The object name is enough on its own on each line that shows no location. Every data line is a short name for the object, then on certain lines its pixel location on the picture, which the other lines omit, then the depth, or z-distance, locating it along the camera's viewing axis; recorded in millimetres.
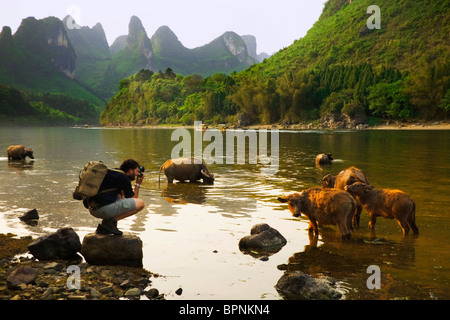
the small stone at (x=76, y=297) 6215
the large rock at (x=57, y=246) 8289
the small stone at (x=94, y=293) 6367
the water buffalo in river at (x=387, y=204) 10156
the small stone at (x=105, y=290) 6617
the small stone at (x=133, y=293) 6508
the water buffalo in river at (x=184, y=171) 19047
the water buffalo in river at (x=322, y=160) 25922
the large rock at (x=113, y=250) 8047
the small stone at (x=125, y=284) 6912
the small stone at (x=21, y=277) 6563
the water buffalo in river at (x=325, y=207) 9727
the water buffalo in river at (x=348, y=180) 11211
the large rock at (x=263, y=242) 9031
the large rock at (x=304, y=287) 6543
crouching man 8305
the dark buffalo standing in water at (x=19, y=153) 29125
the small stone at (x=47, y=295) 6223
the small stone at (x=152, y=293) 6513
